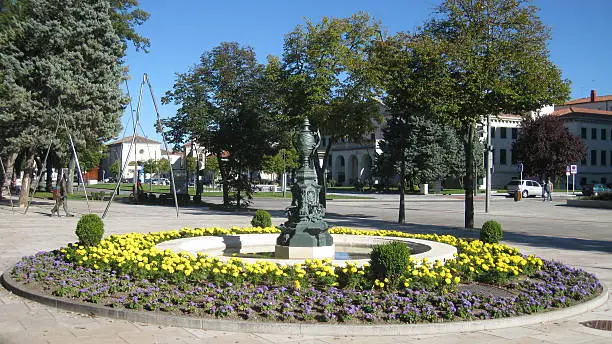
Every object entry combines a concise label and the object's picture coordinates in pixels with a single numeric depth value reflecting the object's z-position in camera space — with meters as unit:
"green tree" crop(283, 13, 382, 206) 26.70
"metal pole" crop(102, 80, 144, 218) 23.46
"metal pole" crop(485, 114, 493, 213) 32.20
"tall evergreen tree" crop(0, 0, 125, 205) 29.47
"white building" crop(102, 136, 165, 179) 143.46
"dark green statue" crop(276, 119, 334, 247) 11.81
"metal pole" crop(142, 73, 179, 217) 23.95
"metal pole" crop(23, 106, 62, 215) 27.10
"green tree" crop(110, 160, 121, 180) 111.20
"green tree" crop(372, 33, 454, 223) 20.81
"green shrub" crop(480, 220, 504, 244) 13.18
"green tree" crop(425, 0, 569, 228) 20.19
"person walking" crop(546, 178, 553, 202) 49.78
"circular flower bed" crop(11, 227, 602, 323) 7.85
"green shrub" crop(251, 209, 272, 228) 15.69
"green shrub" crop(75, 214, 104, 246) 11.84
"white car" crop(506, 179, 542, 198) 57.34
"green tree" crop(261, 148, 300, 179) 57.94
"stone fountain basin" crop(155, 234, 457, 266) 12.25
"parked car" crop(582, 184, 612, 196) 56.56
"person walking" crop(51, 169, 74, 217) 26.86
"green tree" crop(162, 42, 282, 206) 33.75
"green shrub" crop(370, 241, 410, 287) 8.61
